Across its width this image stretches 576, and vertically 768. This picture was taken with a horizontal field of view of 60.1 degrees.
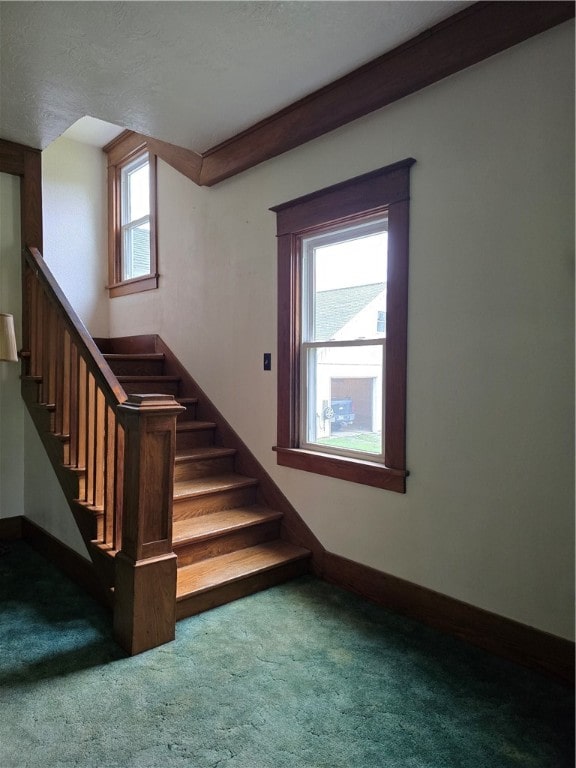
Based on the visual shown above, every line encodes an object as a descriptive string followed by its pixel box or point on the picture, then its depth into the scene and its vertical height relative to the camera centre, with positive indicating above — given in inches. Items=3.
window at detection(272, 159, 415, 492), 94.4 +10.5
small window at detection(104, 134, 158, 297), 170.7 +59.0
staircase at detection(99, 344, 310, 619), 97.3 -32.3
